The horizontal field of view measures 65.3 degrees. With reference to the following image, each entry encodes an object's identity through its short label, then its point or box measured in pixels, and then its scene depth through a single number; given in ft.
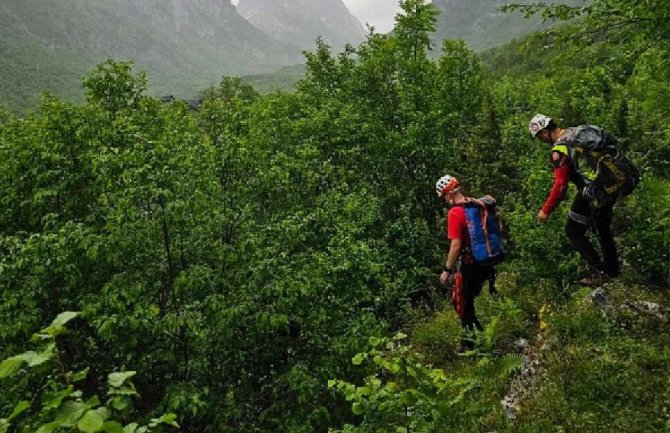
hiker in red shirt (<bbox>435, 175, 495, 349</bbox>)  24.90
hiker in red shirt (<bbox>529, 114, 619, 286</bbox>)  23.73
